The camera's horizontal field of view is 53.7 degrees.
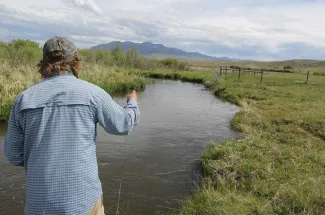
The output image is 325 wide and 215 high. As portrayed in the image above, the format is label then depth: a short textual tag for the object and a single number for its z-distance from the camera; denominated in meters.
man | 2.37
